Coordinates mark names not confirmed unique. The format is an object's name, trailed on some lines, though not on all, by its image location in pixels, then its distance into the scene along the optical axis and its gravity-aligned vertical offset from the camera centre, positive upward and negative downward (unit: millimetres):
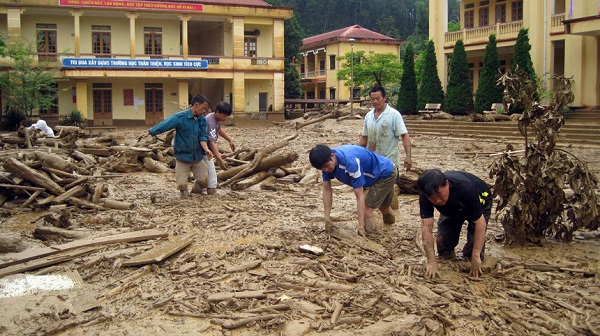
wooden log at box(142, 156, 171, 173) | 13648 -955
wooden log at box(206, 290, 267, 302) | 5012 -1456
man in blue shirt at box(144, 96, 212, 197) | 9211 -202
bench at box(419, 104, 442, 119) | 30131 +679
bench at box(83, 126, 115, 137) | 32738 -178
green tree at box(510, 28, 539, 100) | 27469 +3297
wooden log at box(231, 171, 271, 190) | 10867 -1053
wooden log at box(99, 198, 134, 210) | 8945 -1203
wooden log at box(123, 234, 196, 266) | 5918 -1325
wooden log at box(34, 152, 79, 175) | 10273 -621
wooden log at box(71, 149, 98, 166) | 13477 -744
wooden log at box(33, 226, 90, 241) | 7133 -1303
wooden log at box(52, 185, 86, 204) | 9055 -1062
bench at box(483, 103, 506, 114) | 26041 +608
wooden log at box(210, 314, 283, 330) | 4566 -1528
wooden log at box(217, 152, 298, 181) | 11094 -735
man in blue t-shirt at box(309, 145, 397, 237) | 6288 -584
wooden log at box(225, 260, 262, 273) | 5742 -1391
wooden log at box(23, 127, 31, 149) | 16069 -365
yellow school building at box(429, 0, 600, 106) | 25453 +4173
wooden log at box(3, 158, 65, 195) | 9396 -793
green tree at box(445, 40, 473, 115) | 30094 +1819
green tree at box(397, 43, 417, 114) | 33094 +1862
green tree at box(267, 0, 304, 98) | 46938 +5579
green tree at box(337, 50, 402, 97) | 42312 +3791
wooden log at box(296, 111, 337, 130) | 30730 +166
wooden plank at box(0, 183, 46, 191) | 9242 -954
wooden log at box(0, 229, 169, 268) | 6047 -1303
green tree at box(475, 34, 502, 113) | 28312 +1920
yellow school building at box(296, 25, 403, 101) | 51978 +6439
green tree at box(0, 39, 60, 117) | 32031 +2390
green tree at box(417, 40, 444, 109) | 32188 +2116
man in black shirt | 5055 -732
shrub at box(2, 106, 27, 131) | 28969 +281
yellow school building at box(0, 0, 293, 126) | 36312 +4656
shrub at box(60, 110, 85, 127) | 31672 +280
